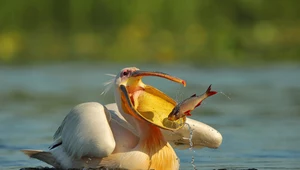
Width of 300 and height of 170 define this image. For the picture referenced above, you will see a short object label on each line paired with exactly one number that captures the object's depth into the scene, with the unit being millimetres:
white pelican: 14773
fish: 14187
